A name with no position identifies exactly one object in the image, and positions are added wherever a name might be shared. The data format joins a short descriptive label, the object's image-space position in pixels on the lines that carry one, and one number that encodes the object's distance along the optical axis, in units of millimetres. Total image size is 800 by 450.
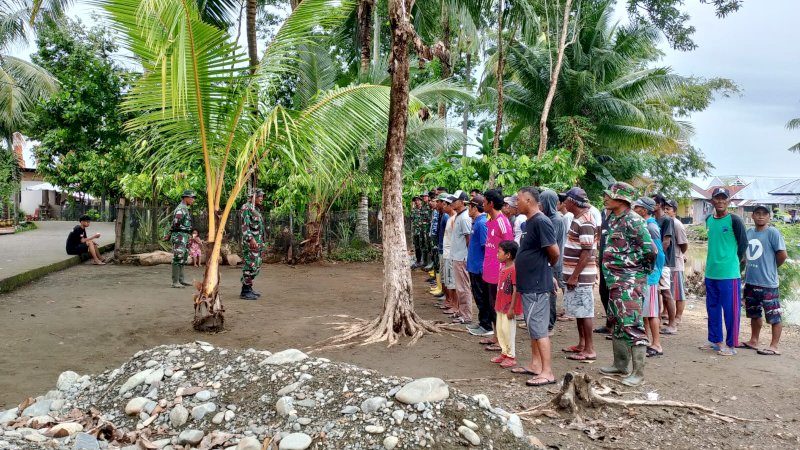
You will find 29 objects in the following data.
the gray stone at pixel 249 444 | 3361
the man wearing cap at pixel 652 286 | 6070
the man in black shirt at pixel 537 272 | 5059
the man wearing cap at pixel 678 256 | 7223
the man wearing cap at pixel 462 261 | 7465
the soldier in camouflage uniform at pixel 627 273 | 4992
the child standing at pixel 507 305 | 5516
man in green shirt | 6168
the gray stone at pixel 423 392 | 3600
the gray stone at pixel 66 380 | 4613
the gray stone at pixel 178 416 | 3830
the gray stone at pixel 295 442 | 3342
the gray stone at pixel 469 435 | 3375
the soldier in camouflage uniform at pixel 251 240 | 9195
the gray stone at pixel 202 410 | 3850
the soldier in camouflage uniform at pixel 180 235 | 10352
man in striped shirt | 5695
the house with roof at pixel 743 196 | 32569
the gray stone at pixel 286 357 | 4340
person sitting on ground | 13164
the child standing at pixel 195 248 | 13654
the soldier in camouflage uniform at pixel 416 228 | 12609
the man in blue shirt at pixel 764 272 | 6191
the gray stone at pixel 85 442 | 3352
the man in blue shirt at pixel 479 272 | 6863
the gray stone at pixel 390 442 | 3277
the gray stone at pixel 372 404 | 3578
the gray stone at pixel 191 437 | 3602
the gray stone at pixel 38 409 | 4113
